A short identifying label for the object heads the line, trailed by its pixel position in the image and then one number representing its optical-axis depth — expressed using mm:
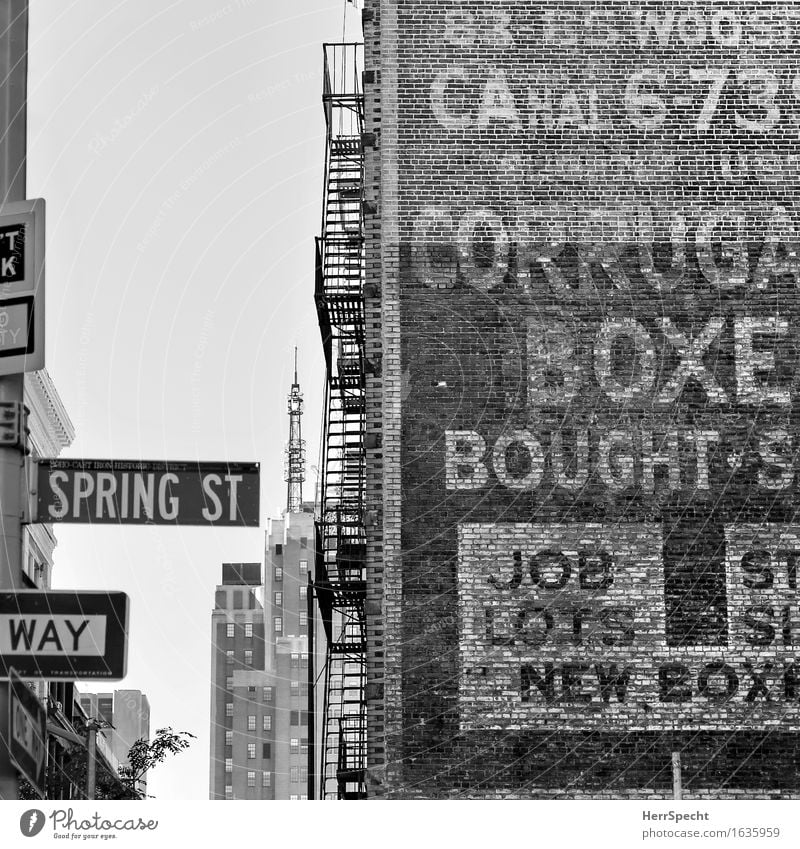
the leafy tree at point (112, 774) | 30422
